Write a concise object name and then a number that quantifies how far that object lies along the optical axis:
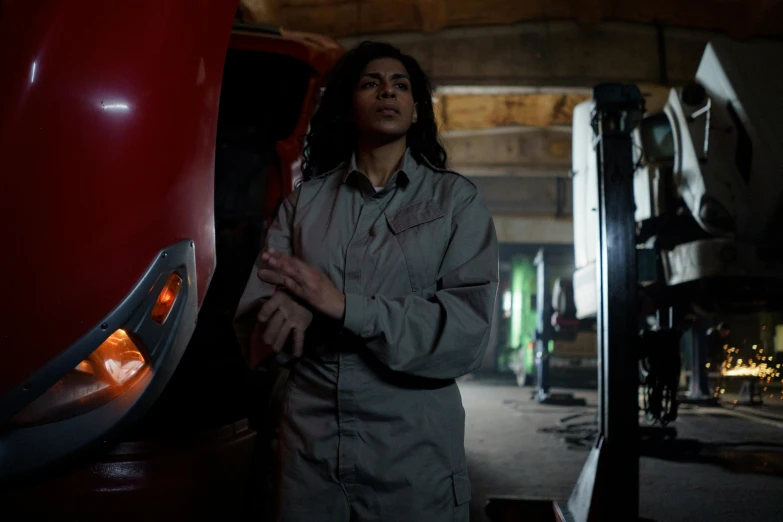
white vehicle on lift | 3.79
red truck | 1.16
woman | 1.08
